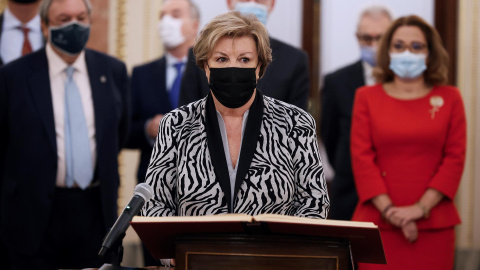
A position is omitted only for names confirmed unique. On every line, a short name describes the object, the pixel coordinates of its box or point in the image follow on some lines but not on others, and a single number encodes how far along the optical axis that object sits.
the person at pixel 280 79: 8.11
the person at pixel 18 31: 10.75
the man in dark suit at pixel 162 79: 10.70
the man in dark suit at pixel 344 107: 10.57
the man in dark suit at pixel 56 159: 8.59
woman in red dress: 8.79
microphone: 4.57
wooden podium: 4.71
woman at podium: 5.81
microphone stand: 4.66
